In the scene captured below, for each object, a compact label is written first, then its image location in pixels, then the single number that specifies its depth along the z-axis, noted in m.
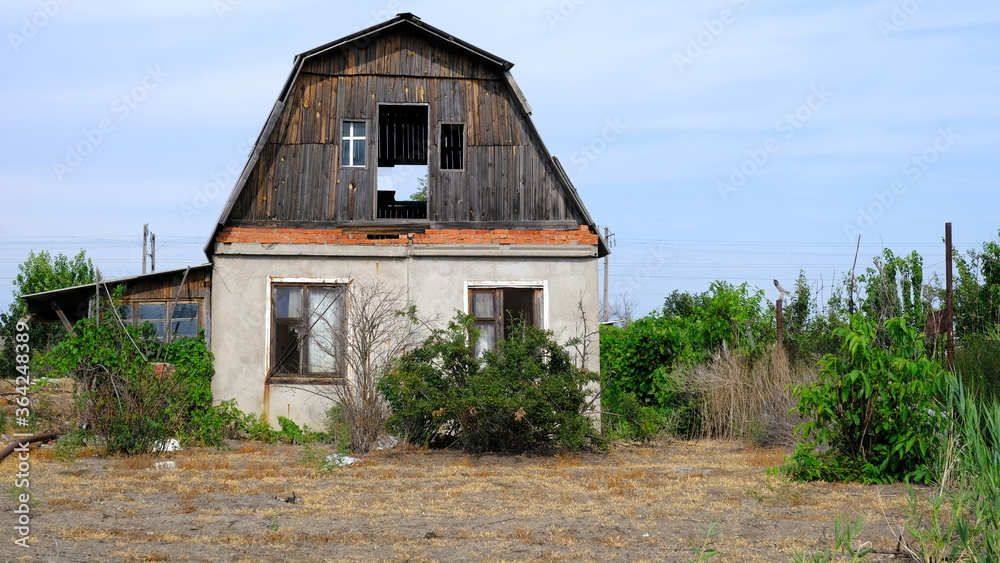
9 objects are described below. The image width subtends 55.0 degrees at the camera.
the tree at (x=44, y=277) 34.62
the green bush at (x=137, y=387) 12.61
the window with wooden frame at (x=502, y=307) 15.46
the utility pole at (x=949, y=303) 10.95
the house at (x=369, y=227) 15.16
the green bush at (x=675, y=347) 16.67
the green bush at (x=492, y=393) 12.98
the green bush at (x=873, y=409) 9.98
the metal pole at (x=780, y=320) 15.55
